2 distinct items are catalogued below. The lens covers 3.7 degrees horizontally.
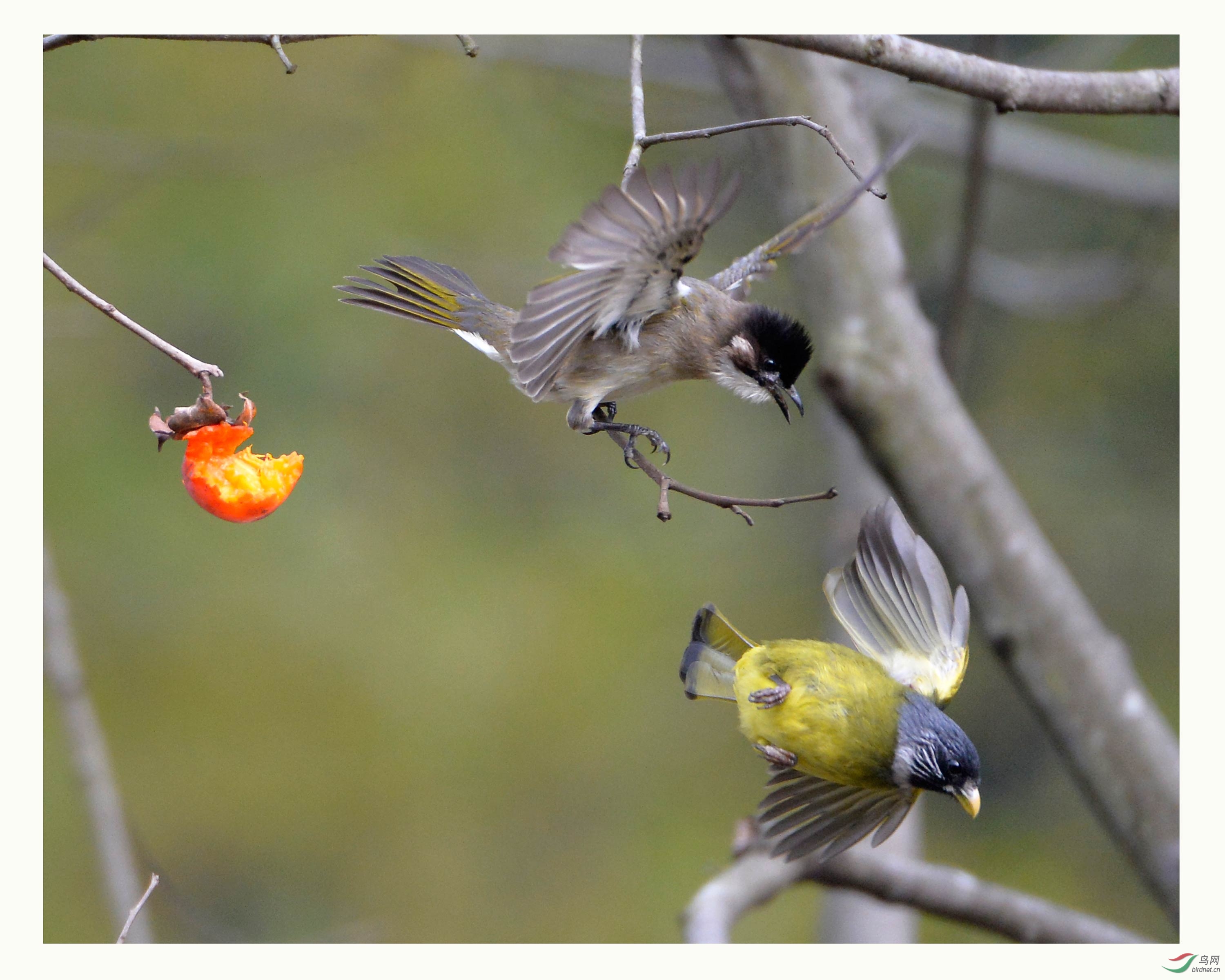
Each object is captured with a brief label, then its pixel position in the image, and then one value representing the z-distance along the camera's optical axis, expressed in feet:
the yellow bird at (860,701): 26.16
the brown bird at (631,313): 25.84
